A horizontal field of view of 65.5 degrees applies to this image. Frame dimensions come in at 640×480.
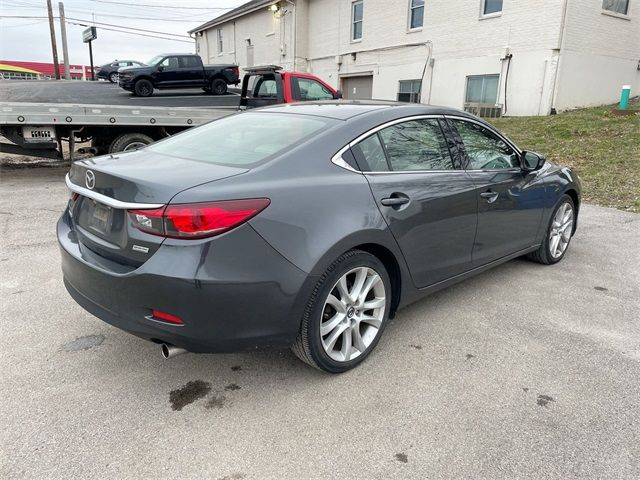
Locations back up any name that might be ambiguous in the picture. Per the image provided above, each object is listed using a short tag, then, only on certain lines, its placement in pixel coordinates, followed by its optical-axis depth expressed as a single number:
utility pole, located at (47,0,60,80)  39.72
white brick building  14.59
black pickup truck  18.45
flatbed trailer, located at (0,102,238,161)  7.47
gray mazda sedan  2.29
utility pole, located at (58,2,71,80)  41.62
